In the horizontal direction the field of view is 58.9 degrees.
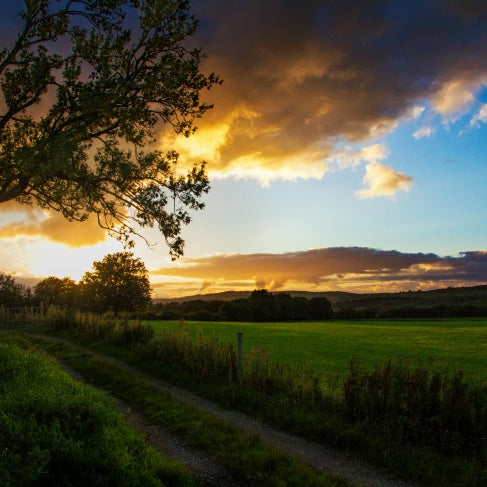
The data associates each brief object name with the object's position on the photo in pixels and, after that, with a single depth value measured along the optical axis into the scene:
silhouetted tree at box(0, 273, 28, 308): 91.01
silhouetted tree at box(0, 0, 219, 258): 17.39
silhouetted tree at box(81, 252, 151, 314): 75.69
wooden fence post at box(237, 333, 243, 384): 15.09
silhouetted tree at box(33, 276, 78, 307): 98.84
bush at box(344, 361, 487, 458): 9.39
